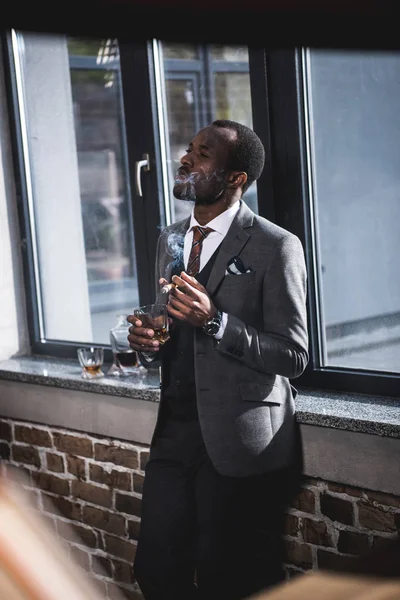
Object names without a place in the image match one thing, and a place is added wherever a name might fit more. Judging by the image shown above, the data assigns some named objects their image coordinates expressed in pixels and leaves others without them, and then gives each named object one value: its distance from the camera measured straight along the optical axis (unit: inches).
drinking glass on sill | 120.4
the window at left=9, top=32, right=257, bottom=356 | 119.9
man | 80.4
